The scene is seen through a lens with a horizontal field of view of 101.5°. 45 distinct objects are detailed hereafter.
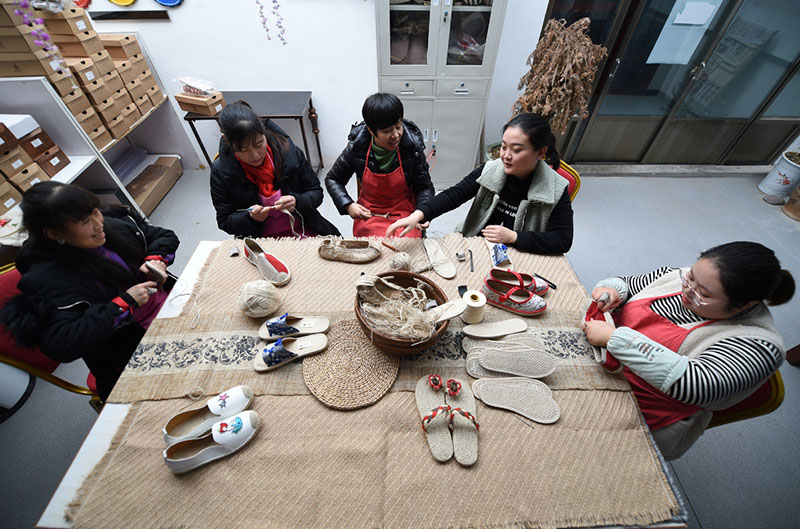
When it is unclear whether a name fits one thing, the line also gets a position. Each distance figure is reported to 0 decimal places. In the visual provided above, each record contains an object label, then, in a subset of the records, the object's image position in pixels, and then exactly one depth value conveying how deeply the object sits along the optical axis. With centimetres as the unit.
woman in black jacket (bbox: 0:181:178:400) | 106
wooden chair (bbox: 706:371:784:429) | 103
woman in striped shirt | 90
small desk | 287
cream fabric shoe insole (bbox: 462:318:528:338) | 115
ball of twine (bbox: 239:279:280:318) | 115
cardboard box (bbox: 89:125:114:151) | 259
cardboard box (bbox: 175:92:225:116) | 287
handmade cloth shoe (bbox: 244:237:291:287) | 133
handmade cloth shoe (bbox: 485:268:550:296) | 128
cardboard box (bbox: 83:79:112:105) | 253
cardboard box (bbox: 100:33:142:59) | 276
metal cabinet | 255
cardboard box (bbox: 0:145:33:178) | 201
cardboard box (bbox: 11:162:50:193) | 208
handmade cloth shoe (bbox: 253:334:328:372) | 106
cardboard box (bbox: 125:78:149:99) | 288
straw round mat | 101
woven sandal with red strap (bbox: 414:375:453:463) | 91
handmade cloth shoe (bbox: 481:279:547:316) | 122
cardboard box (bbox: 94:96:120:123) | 263
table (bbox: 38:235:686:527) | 82
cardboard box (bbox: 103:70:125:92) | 267
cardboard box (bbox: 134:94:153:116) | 299
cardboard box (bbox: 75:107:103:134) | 248
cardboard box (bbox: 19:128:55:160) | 221
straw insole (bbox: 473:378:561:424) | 98
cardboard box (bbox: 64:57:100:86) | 241
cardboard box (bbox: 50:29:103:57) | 244
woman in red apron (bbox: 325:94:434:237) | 183
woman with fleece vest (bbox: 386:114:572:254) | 142
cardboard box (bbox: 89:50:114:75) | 257
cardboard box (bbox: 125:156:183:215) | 314
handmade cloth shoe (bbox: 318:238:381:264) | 144
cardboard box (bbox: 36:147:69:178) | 228
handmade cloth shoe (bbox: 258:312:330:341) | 114
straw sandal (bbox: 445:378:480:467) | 90
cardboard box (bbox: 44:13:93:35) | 235
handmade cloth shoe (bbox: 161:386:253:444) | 92
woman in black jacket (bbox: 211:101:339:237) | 153
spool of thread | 113
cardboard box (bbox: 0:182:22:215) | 200
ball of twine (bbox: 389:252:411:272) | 137
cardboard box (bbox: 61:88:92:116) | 237
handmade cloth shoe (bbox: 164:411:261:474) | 86
